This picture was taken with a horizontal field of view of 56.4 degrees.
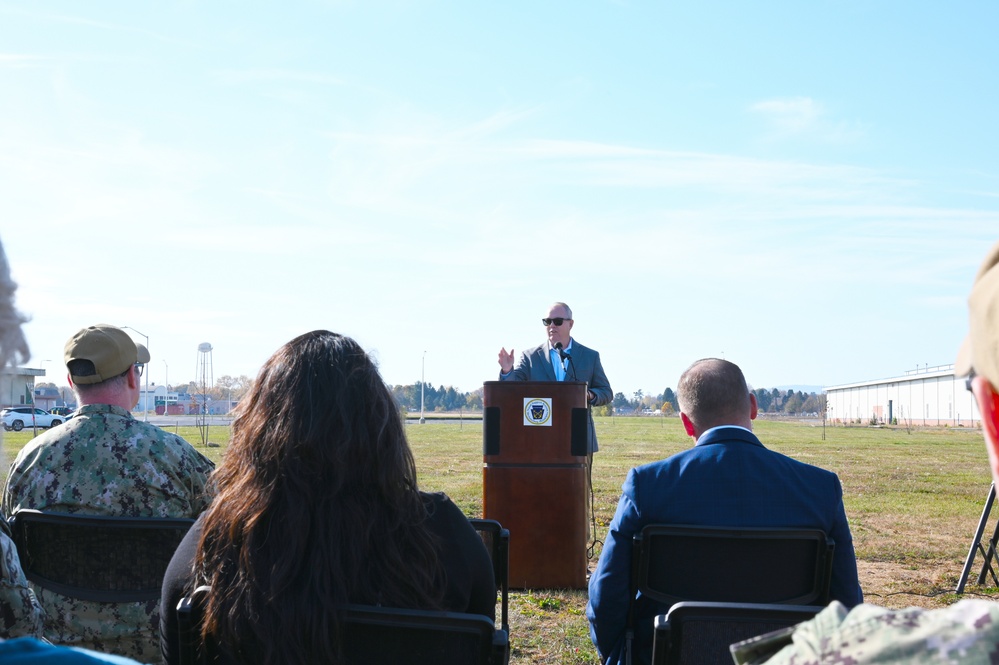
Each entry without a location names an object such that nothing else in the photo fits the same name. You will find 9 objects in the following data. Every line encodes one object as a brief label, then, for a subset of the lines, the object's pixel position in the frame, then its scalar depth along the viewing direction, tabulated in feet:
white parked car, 161.58
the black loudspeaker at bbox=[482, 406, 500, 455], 21.18
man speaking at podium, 23.94
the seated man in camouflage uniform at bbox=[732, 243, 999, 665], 2.95
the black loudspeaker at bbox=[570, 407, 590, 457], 20.90
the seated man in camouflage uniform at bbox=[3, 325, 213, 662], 10.76
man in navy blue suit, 9.88
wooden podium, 21.04
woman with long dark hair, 6.54
